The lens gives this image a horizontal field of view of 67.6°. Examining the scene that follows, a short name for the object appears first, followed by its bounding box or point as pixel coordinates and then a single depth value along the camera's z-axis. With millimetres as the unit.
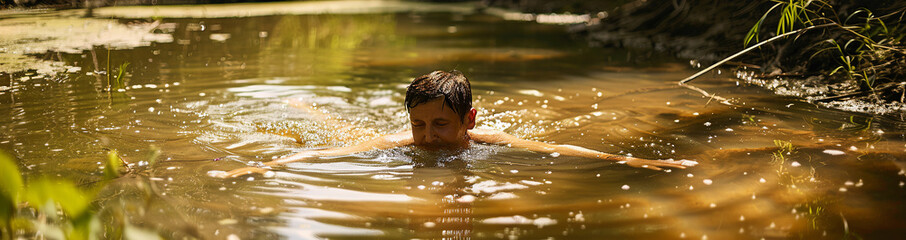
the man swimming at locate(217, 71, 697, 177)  3654
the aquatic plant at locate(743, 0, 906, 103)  4816
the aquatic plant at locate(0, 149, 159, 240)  1691
